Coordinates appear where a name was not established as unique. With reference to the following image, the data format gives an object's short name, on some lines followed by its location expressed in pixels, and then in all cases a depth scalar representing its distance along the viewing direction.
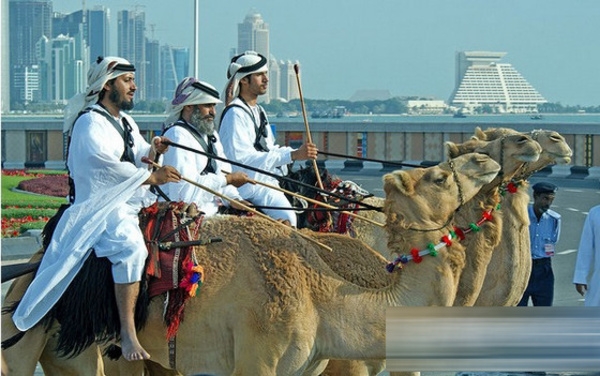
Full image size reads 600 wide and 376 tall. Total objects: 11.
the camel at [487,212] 12.21
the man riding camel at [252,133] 14.77
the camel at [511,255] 13.39
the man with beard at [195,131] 12.96
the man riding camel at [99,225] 10.64
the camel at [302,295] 10.51
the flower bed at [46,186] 46.68
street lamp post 33.58
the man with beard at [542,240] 18.85
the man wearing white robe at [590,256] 14.08
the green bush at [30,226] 34.32
